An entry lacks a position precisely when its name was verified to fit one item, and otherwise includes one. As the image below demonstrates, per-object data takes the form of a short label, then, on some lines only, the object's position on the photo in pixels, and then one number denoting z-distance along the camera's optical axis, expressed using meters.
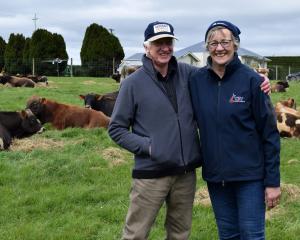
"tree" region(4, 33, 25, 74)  50.33
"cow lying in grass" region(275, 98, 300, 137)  13.09
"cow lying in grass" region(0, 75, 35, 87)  28.78
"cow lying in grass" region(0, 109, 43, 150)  12.13
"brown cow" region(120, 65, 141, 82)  16.78
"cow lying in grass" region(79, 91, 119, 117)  16.66
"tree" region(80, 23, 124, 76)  49.28
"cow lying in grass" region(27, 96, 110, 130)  14.06
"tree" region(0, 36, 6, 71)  55.49
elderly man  4.32
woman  4.12
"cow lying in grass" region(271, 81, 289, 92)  28.80
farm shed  76.00
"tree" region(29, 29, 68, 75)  49.00
